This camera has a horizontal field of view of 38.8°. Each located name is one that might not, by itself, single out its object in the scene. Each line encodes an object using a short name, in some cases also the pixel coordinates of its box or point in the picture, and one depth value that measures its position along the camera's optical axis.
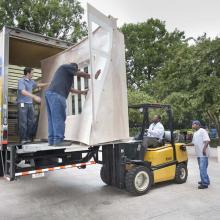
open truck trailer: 5.75
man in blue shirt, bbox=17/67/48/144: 6.65
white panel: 5.80
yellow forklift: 7.20
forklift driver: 8.20
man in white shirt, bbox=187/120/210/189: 7.62
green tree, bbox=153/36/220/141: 12.55
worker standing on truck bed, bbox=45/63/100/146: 6.13
